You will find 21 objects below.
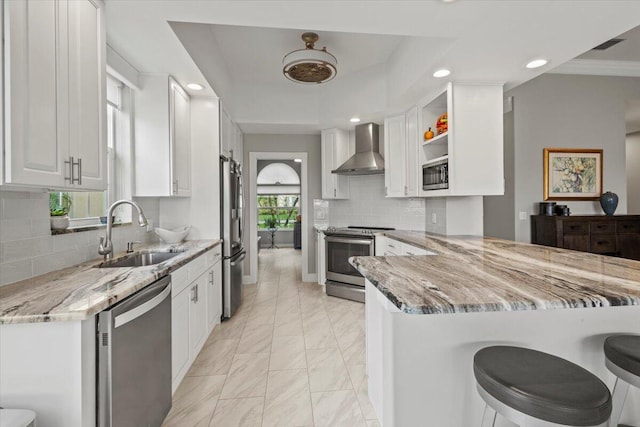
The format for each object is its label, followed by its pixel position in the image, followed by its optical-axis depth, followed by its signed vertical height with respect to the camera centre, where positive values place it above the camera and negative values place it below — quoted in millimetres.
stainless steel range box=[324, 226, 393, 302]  4113 -555
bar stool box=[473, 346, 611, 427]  913 -542
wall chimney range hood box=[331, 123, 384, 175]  4367 +820
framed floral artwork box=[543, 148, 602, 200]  4070 +499
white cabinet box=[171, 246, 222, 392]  2088 -727
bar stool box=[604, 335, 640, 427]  1115 -544
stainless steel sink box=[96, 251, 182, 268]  2319 -328
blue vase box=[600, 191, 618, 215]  3848 +111
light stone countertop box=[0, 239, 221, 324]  1132 -328
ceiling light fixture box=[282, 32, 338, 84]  3133 +1494
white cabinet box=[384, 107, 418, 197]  3734 +733
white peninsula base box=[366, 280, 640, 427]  1304 -560
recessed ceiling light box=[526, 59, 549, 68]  2461 +1179
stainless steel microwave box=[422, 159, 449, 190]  3094 +393
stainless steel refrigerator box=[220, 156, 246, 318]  3428 -226
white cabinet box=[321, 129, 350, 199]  4859 +840
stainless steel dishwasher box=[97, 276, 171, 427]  1260 -652
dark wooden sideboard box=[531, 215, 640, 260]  3637 -247
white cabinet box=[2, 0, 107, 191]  1216 +544
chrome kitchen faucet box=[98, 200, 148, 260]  2112 -161
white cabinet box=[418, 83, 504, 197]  2938 +688
